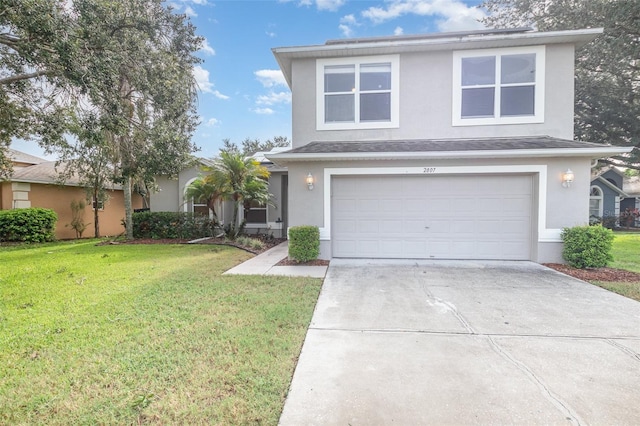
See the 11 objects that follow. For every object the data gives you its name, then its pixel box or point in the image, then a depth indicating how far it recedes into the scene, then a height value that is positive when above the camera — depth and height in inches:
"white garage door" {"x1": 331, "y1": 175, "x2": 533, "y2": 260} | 320.2 -12.7
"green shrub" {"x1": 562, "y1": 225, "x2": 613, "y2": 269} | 275.1 -38.4
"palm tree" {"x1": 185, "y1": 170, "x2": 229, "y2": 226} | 428.1 +23.8
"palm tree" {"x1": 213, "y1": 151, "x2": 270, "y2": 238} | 419.2 +42.0
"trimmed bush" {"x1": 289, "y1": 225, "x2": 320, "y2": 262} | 309.4 -40.9
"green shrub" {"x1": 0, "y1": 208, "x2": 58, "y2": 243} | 471.5 -35.6
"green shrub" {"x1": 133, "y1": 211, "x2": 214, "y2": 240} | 504.1 -37.0
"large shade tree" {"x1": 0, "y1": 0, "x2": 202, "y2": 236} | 223.9 +123.1
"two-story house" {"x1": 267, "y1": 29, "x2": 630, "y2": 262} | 309.3 +66.3
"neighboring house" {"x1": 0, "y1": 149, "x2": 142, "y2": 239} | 510.6 +12.1
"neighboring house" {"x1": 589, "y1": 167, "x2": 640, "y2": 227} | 853.2 +26.1
